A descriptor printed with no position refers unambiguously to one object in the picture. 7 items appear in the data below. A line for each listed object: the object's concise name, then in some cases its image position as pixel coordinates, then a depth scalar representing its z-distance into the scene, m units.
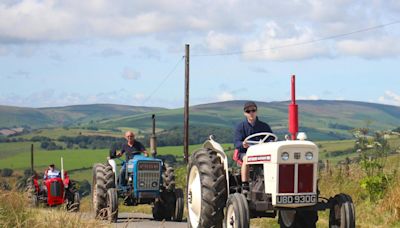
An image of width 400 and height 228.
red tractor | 22.08
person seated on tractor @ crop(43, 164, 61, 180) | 23.00
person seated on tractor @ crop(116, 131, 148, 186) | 16.05
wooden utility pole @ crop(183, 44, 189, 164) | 29.34
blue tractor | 15.38
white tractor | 9.03
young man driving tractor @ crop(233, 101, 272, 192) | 10.15
